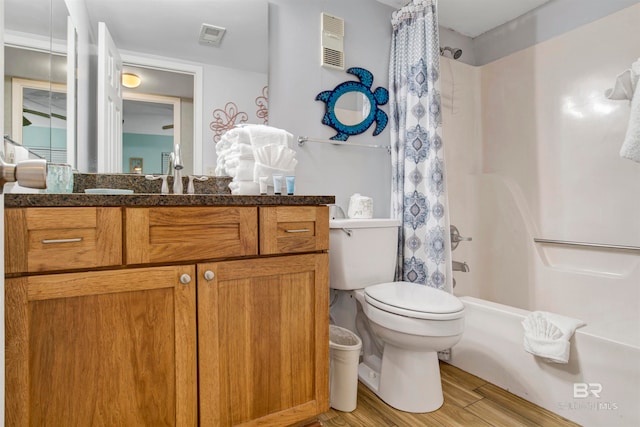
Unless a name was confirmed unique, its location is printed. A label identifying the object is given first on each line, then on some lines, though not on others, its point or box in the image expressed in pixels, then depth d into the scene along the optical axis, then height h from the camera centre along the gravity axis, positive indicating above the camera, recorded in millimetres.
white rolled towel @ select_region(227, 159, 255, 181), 1535 +209
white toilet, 1406 -409
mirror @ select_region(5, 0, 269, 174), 1447 +744
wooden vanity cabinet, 874 -283
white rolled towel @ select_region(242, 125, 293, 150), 1534 +364
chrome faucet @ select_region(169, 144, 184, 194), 1431 +189
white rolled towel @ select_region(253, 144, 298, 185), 1524 +251
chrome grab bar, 1833 -147
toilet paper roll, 1946 +62
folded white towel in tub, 1452 -494
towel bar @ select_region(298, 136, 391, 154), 1904 +430
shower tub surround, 1469 +44
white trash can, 1562 -701
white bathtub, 1346 -654
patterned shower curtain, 1871 +351
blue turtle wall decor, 1988 +664
